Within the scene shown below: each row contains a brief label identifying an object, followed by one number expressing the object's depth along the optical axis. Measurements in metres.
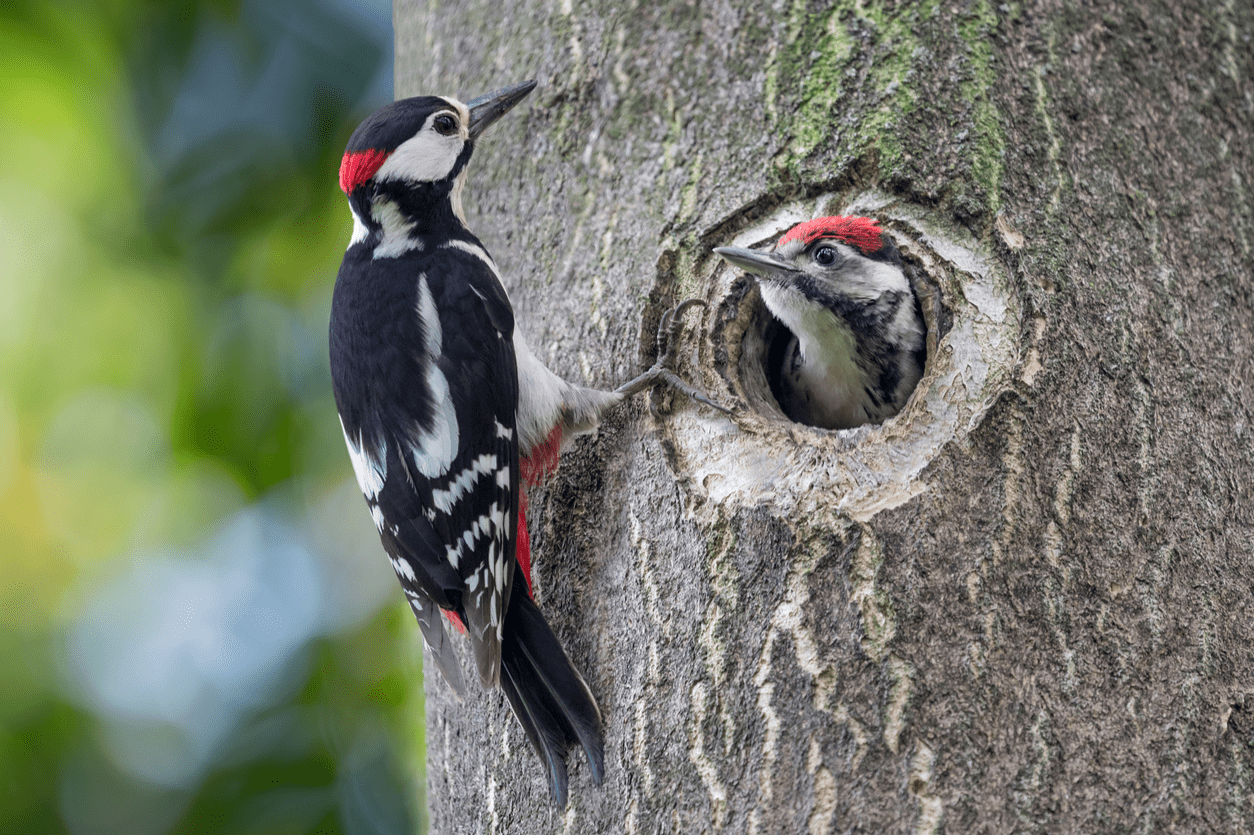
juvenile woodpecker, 5.98
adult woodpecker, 5.94
